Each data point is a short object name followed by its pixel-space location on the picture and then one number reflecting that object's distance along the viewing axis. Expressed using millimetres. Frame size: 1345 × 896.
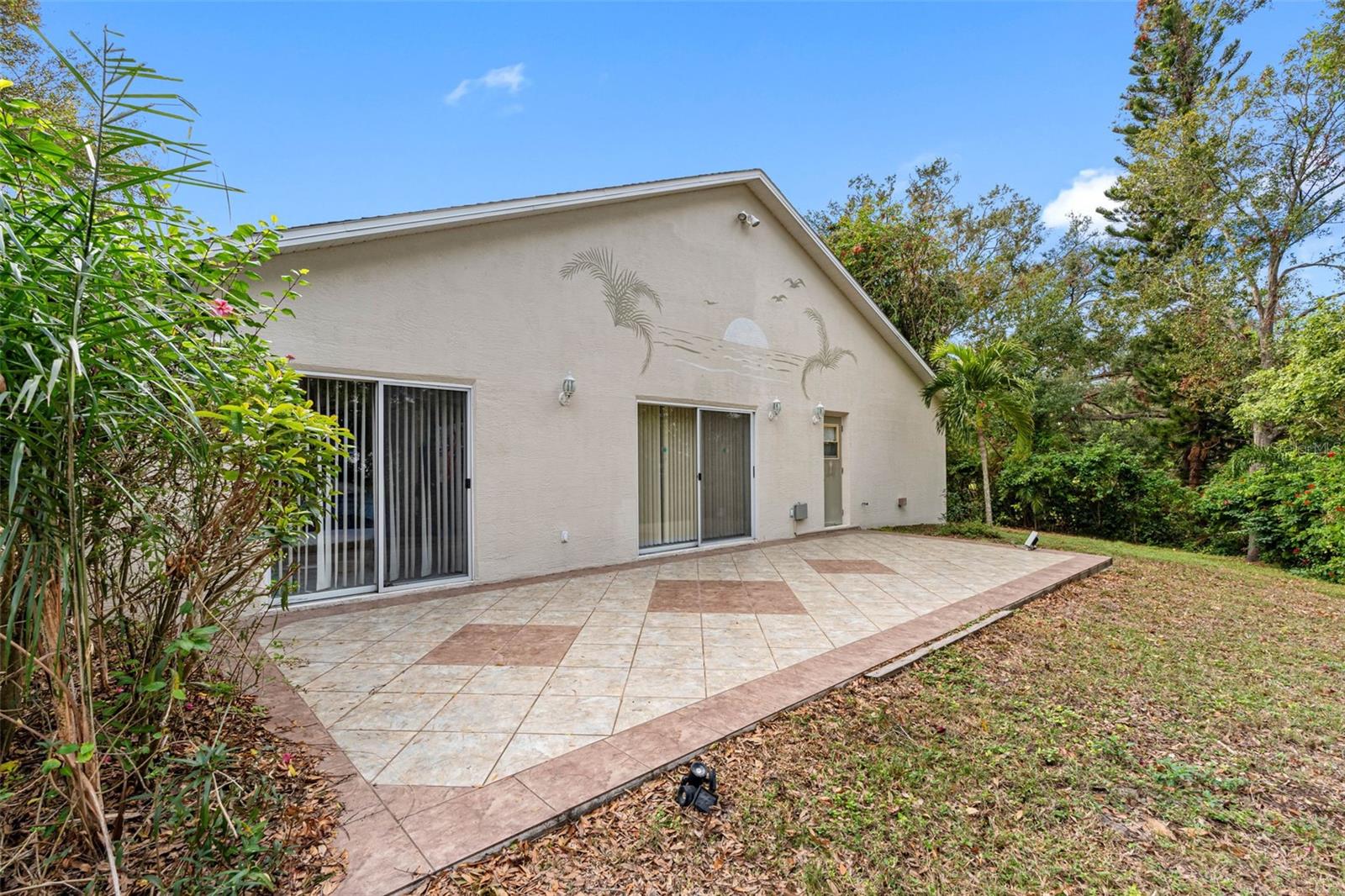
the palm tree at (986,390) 9703
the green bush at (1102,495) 11133
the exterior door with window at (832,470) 9789
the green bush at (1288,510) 7582
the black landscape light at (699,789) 2201
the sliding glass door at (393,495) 4906
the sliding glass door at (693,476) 7156
